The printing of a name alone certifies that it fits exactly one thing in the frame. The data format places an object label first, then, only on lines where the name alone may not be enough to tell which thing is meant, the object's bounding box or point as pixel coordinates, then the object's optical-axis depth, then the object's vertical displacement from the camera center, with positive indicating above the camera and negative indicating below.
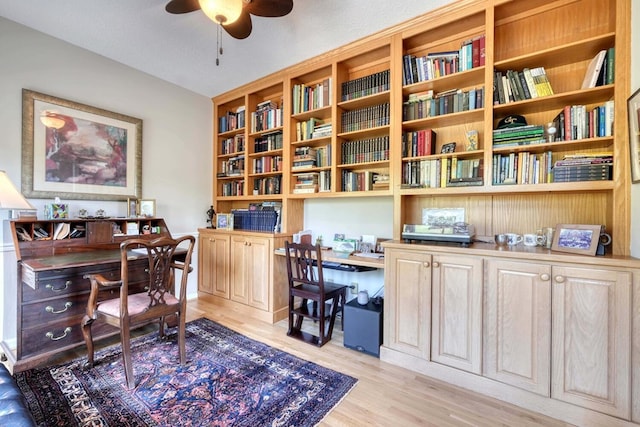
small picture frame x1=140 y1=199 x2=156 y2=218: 3.08 +0.03
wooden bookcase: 1.74 +0.78
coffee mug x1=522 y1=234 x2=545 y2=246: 1.99 -0.20
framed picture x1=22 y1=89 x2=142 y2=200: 2.44 +0.59
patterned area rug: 1.57 -1.17
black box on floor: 2.25 -0.97
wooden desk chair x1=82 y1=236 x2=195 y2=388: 1.81 -0.68
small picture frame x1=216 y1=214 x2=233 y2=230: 3.55 -0.13
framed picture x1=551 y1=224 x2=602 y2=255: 1.62 -0.16
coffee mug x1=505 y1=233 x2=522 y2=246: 2.09 -0.20
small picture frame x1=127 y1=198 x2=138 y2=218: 2.97 +0.03
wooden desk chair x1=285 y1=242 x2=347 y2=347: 2.42 -0.73
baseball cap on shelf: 2.01 +0.67
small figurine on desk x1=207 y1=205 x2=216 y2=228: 3.80 -0.05
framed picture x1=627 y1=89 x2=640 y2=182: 1.51 +0.45
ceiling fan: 1.55 +1.35
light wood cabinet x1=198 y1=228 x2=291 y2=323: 2.95 -0.71
